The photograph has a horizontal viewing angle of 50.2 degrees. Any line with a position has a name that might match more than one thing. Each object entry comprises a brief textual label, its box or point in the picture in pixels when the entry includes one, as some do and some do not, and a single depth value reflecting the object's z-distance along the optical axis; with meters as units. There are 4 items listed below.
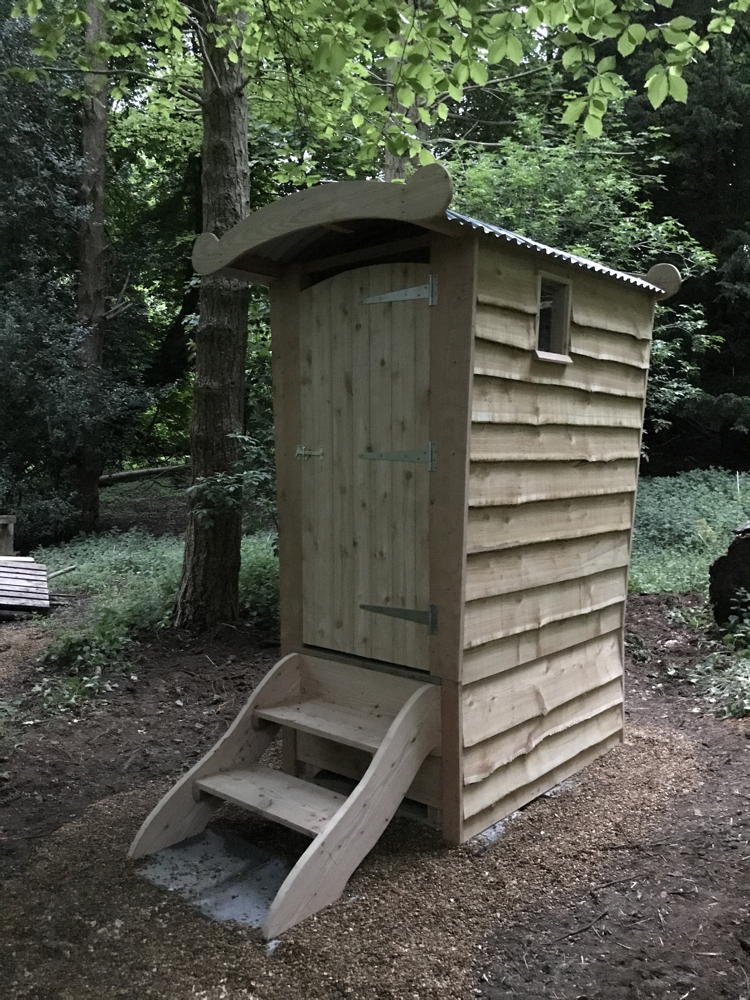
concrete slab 2.93
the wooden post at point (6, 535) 9.49
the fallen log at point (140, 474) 14.54
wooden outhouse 3.19
